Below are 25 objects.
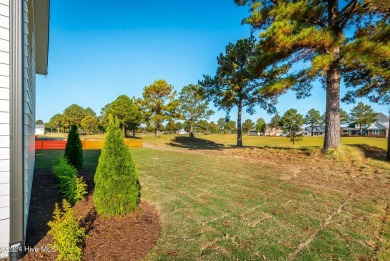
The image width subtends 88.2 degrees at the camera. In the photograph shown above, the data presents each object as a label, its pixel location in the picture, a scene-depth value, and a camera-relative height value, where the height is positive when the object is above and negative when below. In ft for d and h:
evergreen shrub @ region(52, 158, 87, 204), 14.90 -4.46
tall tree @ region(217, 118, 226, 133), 322.14 +8.31
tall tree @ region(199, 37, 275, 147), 54.37 +14.63
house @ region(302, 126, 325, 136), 305.20 -1.61
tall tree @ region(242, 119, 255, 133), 282.15 +6.18
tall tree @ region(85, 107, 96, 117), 344.41 +30.28
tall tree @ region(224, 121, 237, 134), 298.76 +2.01
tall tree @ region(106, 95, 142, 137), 110.32 +10.09
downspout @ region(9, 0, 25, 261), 8.21 -0.23
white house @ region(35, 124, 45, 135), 222.19 -1.41
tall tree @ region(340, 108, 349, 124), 236.69 +15.59
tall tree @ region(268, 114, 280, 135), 237.45 +9.08
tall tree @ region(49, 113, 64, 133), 217.97 +8.52
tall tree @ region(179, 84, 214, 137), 115.86 +13.42
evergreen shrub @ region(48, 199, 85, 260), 7.85 -4.41
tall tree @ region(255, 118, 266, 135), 274.46 +6.16
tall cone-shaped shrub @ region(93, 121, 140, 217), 11.82 -3.01
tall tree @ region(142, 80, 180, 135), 91.66 +12.51
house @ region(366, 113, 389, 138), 224.39 +5.03
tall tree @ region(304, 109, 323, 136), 258.98 +16.64
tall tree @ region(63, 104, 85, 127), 200.64 +13.22
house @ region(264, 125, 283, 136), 299.91 -2.24
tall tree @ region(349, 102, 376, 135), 218.59 +17.57
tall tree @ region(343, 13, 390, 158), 24.90 +9.34
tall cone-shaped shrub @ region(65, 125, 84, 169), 24.32 -2.61
